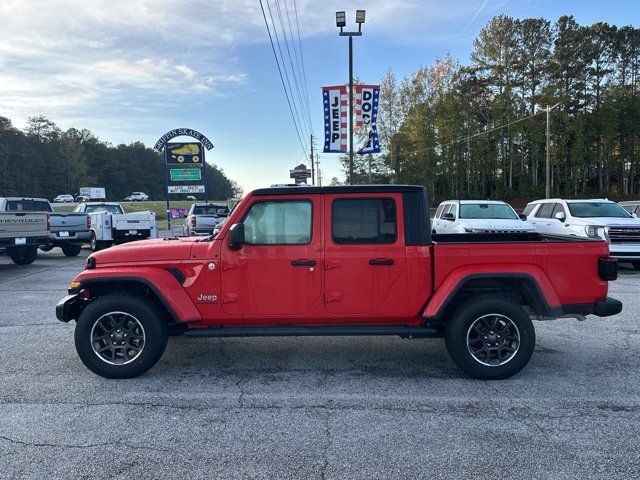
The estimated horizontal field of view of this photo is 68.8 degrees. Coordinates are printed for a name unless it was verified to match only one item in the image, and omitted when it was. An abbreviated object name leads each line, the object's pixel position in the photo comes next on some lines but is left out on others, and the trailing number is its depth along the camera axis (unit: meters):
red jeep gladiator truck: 4.54
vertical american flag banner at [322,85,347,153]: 19.41
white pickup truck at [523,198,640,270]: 11.39
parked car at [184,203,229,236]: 19.06
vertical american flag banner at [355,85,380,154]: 19.47
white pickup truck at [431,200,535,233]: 12.20
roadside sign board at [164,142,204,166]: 27.06
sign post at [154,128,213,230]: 26.94
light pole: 19.20
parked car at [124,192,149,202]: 99.12
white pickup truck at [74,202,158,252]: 16.58
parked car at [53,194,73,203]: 81.44
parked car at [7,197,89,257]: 15.48
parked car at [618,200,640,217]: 14.39
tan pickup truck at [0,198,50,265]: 12.17
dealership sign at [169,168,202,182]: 27.06
